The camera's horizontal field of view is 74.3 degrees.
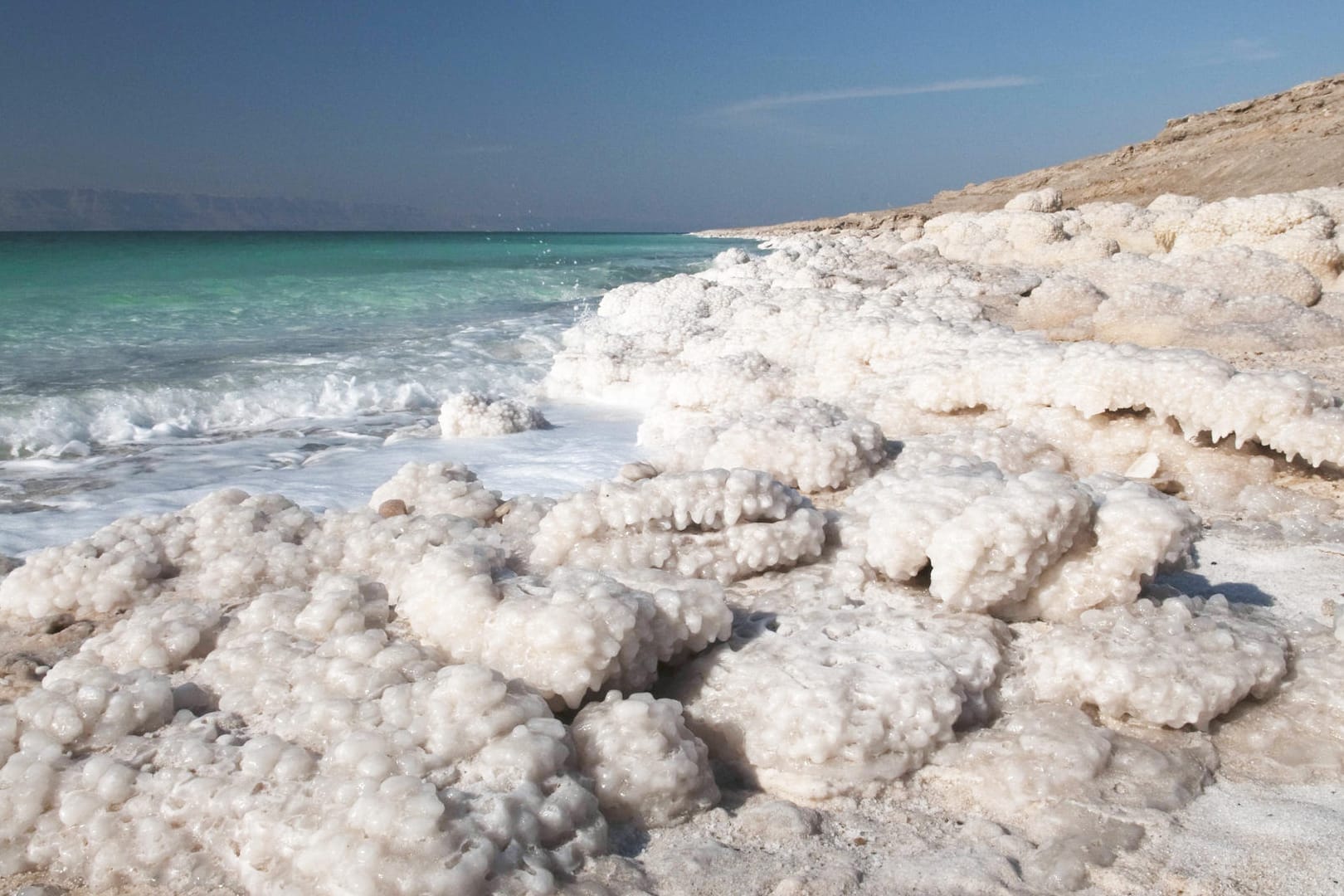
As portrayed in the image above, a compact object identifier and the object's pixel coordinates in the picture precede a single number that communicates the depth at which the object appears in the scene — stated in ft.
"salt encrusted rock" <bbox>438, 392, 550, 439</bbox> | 15.42
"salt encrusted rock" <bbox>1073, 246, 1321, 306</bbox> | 17.11
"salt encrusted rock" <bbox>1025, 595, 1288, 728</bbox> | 5.56
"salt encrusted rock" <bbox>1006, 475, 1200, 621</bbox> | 6.45
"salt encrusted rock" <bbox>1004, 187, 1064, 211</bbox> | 38.73
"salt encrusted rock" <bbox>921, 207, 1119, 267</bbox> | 28.04
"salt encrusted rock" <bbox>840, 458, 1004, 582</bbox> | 6.88
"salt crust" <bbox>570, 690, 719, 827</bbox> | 4.88
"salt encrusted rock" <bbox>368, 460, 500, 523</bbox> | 8.87
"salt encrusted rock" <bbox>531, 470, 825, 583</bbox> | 7.38
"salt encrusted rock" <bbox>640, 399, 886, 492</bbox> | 9.79
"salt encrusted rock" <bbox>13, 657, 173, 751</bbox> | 5.09
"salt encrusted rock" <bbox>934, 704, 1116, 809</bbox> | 5.08
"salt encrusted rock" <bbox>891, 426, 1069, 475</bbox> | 10.01
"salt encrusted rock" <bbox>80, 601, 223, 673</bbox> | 6.22
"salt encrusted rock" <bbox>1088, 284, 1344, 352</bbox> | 14.12
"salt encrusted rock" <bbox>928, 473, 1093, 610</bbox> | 6.39
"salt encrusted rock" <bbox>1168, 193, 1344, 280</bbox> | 19.54
